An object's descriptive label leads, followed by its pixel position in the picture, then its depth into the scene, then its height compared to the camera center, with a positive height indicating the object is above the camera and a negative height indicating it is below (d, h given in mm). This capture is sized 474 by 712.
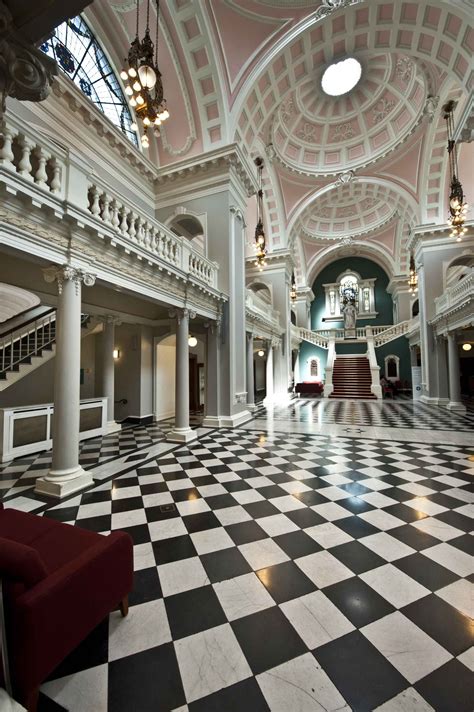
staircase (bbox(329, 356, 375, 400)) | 16758 -345
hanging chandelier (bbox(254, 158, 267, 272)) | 9797 +4585
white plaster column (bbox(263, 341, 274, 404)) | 15008 -15
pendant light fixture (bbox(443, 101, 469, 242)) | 9095 +6069
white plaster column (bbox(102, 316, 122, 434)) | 8250 +176
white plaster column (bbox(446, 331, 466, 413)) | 11831 -196
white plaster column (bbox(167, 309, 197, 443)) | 7309 -57
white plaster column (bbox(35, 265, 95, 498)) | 4273 -147
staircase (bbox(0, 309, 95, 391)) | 7090 +854
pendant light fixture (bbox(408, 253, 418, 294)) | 15633 +5431
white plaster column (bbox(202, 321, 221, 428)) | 8883 -20
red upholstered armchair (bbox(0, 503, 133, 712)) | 1354 -1191
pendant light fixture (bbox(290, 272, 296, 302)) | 17331 +5197
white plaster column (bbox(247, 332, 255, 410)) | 12102 -2
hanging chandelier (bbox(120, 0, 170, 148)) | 4273 +4604
